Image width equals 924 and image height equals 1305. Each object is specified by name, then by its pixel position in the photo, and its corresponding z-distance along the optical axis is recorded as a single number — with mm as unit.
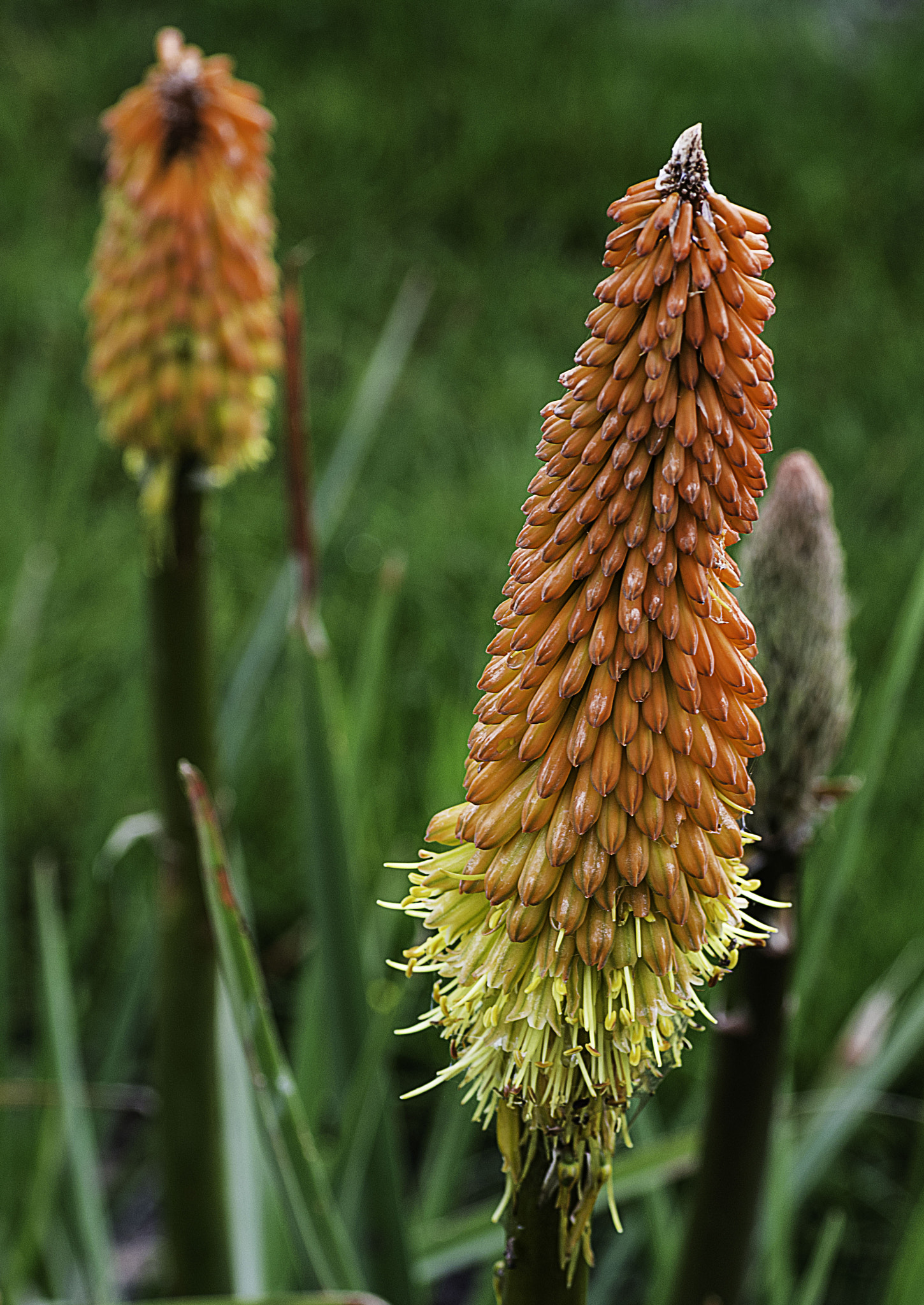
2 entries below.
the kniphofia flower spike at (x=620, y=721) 936
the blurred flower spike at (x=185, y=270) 1170
